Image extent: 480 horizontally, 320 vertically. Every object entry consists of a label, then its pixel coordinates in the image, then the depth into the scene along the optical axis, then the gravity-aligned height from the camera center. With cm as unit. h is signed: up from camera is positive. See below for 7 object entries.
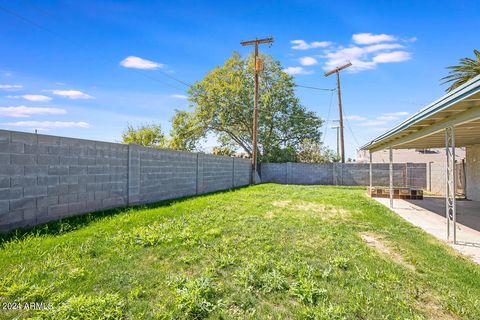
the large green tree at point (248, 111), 2350 +464
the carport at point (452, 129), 387 +86
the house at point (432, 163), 1359 +10
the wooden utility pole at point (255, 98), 1769 +436
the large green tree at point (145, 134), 3094 +339
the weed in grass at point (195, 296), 241 -128
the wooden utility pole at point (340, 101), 2061 +489
